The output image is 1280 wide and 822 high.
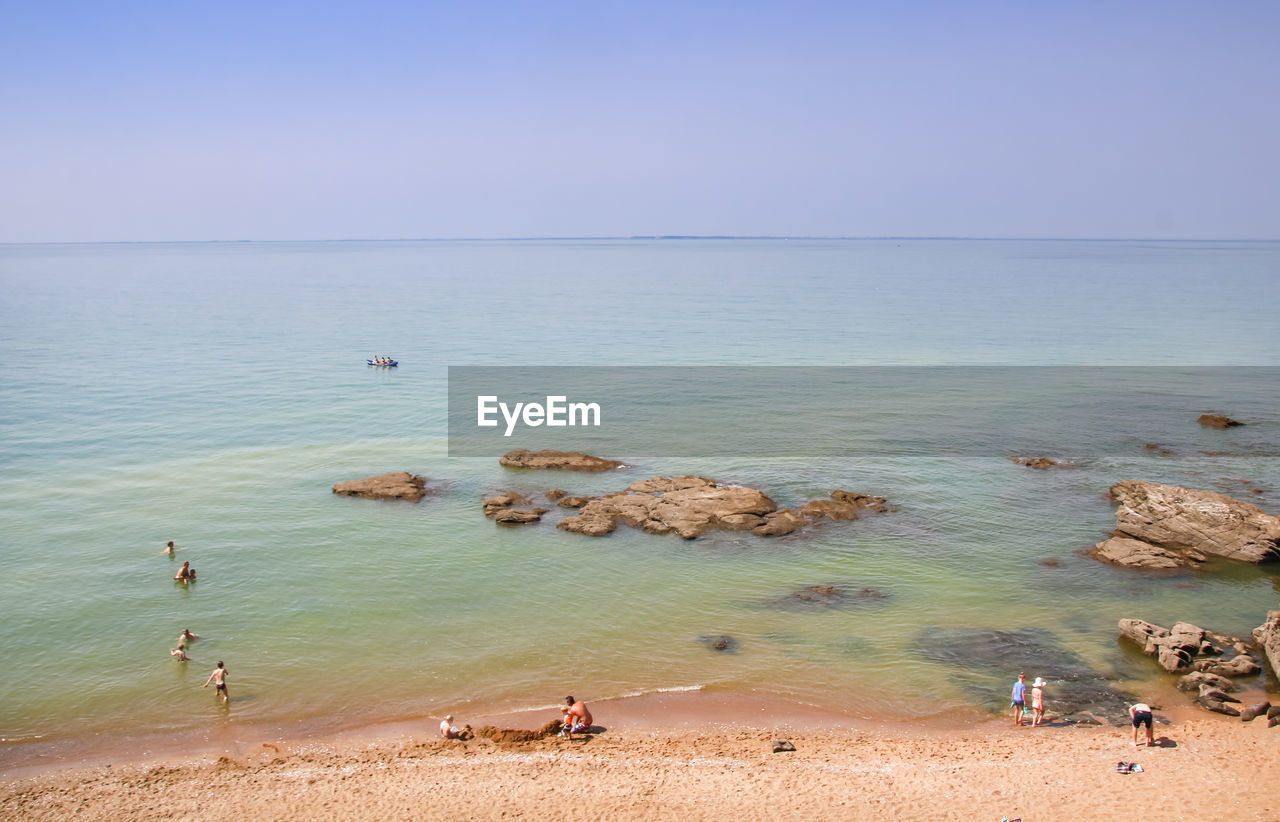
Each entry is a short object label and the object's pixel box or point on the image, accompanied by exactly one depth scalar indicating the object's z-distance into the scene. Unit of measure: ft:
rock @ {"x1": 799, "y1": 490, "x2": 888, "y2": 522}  123.44
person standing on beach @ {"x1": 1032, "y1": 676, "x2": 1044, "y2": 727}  73.30
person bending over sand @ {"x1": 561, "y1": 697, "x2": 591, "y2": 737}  73.26
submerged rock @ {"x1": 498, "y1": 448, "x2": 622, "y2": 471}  147.23
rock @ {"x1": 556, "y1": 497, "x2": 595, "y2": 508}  128.36
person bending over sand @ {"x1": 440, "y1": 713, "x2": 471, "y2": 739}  72.74
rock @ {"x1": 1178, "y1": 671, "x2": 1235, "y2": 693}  77.20
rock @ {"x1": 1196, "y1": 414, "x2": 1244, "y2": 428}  169.58
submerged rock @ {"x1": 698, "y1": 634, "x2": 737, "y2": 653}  88.79
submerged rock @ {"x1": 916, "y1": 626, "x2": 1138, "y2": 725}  76.43
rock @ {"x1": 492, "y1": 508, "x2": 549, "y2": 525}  123.85
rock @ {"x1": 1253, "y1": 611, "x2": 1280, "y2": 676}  80.49
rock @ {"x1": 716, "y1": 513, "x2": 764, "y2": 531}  119.55
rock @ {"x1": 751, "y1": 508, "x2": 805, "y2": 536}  118.01
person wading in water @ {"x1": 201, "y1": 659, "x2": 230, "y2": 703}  80.33
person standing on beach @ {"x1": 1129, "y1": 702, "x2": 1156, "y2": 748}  67.77
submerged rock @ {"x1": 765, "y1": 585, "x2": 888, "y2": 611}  97.45
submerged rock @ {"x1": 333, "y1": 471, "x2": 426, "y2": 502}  135.44
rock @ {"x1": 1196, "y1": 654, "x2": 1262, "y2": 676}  79.88
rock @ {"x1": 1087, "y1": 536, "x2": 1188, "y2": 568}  105.81
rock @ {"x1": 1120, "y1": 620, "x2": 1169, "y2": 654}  85.10
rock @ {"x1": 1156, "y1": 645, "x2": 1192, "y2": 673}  80.77
